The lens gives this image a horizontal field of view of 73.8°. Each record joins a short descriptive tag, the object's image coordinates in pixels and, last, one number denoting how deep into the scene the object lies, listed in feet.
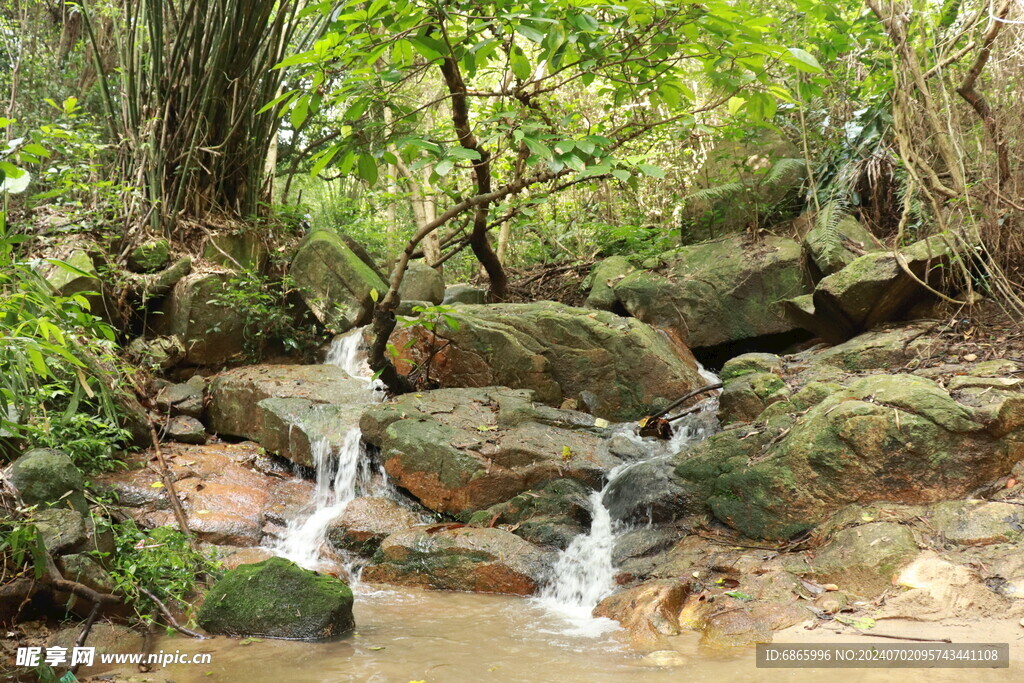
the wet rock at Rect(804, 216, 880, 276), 23.49
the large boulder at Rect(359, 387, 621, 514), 16.67
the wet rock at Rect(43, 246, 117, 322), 19.93
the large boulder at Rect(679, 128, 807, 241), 27.68
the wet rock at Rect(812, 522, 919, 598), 10.91
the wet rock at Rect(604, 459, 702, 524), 14.44
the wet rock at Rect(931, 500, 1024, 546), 10.96
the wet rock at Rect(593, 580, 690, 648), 11.02
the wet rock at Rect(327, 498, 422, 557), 15.89
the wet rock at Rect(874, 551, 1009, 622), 9.89
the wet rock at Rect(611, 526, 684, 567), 13.92
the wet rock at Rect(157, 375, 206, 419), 20.70
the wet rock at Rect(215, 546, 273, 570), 14.51
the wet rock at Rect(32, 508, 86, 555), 10.62
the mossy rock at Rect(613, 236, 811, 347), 24.67
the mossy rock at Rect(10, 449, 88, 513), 11.70
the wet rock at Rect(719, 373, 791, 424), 17.39
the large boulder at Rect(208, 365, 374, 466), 19.16
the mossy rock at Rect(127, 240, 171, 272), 22.65
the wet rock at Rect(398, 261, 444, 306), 27.61
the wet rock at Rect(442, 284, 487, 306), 28.37
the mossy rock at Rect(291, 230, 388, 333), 24.88
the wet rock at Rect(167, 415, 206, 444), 19.77
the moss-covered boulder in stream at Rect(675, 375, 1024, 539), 12.13
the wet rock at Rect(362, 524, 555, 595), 14.17
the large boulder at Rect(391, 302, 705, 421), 21.44
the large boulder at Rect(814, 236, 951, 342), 20.01
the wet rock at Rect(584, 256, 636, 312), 26.96
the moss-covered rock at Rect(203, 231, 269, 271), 24.29
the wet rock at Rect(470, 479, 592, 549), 15.19
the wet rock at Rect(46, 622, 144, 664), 9.87
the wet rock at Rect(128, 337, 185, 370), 21.36
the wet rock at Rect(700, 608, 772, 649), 10.32
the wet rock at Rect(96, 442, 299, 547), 15.84
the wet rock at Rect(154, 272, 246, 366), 22.82
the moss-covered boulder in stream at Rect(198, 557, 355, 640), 11.35
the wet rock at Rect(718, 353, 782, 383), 20.36
